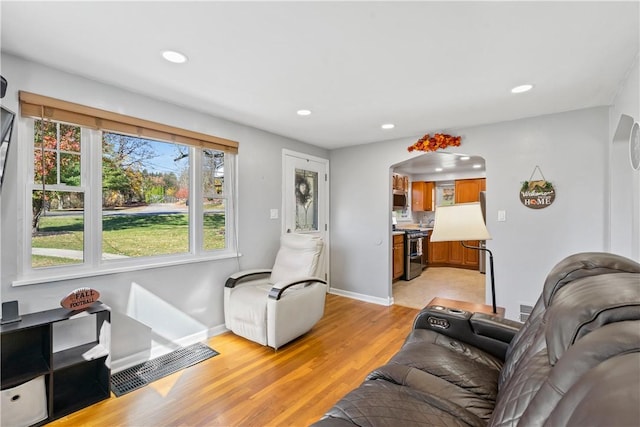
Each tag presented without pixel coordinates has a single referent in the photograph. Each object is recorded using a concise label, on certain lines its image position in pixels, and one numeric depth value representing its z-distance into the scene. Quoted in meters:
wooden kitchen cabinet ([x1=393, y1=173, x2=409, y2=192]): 6.04
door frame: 4.54
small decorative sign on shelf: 1.90
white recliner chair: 2.62
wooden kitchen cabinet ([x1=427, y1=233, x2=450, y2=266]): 6.91
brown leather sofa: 0.50
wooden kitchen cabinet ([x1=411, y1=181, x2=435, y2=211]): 7.22
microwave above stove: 5.95
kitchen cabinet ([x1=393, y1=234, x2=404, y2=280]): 4.96
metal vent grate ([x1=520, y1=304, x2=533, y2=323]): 3.10
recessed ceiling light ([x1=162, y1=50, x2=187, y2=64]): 1.83
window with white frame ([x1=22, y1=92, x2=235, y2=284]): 2.06
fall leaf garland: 3.47
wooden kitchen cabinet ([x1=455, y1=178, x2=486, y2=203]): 6.39
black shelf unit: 1.73
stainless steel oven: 5.39
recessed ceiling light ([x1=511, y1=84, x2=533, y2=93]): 2.32
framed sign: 2.98
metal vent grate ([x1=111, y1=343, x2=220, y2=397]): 2.13
